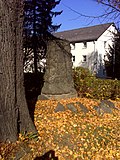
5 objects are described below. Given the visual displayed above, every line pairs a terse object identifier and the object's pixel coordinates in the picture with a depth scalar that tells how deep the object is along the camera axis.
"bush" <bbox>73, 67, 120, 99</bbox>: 10.62
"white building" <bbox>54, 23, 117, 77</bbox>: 37.72
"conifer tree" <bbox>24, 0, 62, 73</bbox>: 18.06
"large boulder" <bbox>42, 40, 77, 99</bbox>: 8.90
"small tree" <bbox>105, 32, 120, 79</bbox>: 29.53
